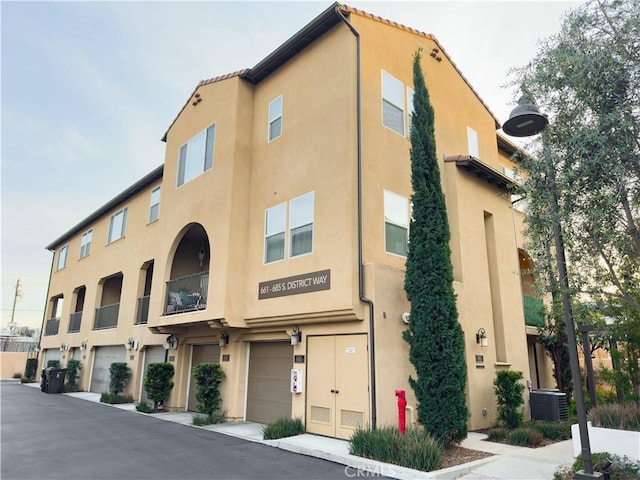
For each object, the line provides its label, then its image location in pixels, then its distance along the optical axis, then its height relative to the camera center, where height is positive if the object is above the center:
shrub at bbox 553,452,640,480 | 5.95 -1.59
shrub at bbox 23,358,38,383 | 29.88 -1.50
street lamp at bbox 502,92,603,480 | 5.87 +1.96
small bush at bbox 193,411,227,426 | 11.67 -1.90
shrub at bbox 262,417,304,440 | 9.71 -1.78
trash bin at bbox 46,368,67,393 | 21.80 -1.67
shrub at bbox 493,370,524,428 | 10.80 -1.13
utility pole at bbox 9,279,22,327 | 61.00 +7.30
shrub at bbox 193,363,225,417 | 12.05 -1.02
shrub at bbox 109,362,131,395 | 17.83 -1.17
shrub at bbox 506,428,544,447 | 9.12 -1.80
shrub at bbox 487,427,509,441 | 9.62 -1.82
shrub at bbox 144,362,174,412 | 14.21 -1.07
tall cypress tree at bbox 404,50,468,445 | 8.34 +0.96
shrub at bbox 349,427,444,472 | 7.02 -1.63
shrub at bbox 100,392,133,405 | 17.06 -1.99
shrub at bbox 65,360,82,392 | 22.42 -1.40
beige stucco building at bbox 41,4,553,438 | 9.66 +3.26
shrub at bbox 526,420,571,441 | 9.83 -1.76
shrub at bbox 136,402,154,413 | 14.31 -1.96
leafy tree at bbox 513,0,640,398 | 6.17 +3.07
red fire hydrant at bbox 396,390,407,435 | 8.32 -1.13
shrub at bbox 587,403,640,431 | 6.73 -1.00
